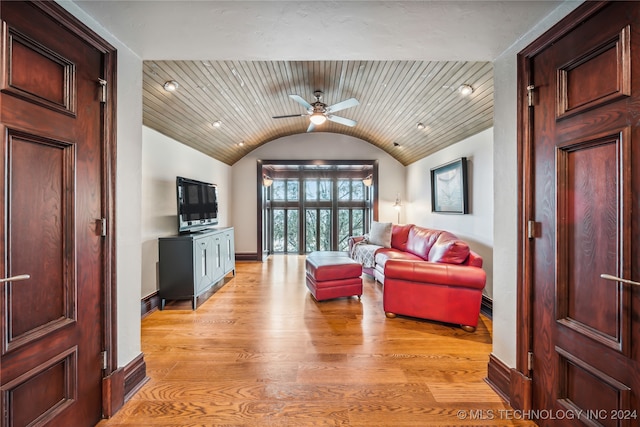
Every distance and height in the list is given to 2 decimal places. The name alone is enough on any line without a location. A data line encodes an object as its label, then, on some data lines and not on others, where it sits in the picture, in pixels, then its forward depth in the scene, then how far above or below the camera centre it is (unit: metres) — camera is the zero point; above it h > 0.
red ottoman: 3.41 -0.88
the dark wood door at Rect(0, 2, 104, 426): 1.10 -0.03
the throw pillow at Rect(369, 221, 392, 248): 5.23 -0.43
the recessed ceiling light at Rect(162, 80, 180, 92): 2.76 +1.42
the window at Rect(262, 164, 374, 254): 7.65 +0.22
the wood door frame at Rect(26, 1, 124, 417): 1.54 -0.08
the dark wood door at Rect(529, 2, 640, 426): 1.07 -0.04
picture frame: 3.78 +0.43
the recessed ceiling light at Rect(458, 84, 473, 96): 2.82 +1.39
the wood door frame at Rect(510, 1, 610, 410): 1.53 -0.13
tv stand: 3.28 -0.69
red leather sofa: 2.63 -0.78
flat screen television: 3.44 +0.16
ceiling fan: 3.40 +1.47
